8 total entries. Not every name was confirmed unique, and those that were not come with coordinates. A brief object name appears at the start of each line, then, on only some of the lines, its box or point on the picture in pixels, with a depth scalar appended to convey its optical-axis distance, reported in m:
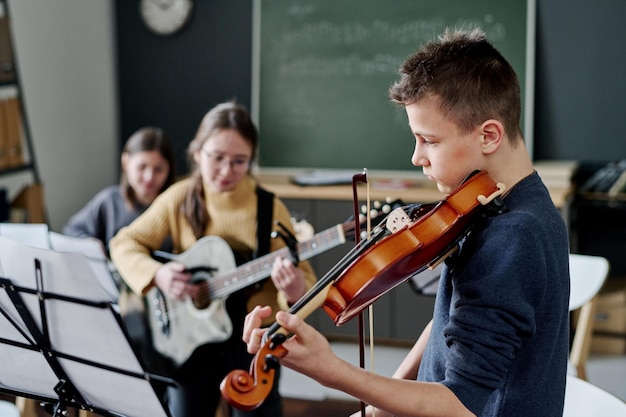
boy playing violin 1.06
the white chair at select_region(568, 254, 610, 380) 2.50
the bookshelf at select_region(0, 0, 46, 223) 3.87
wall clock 4.65
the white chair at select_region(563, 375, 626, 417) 1.52
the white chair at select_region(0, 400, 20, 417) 1.99
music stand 1.50
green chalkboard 4.13
